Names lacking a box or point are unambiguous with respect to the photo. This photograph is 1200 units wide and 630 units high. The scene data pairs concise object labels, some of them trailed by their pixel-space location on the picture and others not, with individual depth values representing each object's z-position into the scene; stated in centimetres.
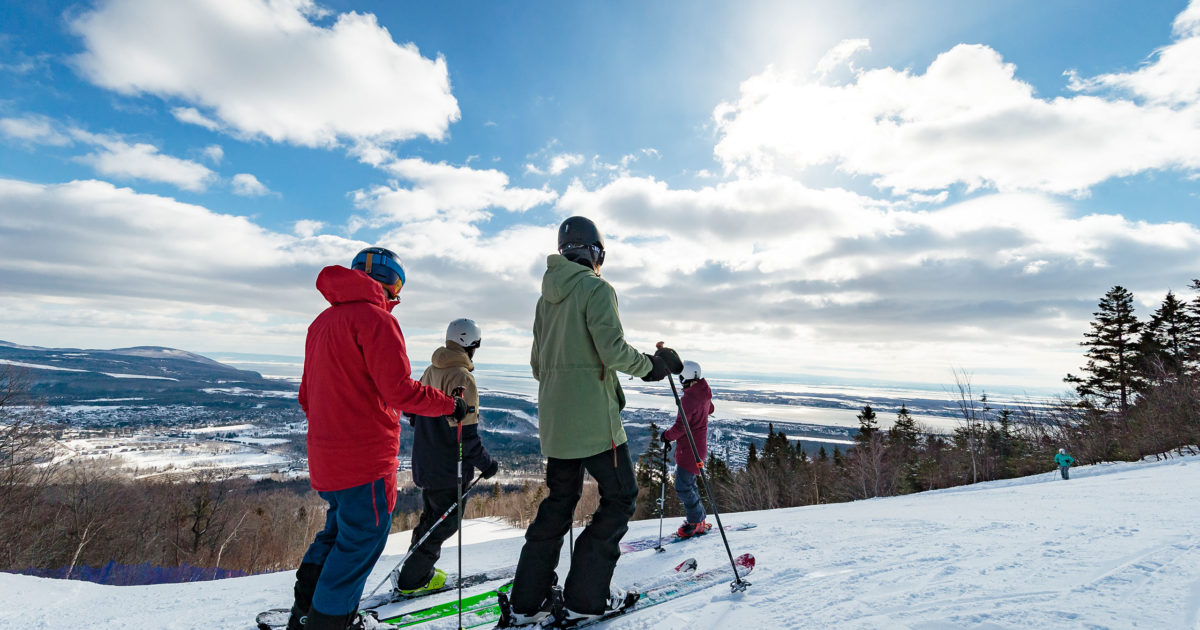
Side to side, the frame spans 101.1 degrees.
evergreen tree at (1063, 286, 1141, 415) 3053
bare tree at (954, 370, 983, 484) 3203
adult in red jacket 244
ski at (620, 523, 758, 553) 506
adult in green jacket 284
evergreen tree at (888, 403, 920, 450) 4484
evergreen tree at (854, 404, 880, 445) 4626
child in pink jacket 550
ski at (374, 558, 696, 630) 303
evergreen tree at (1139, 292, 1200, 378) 2793
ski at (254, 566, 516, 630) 307
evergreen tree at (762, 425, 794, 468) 4725
